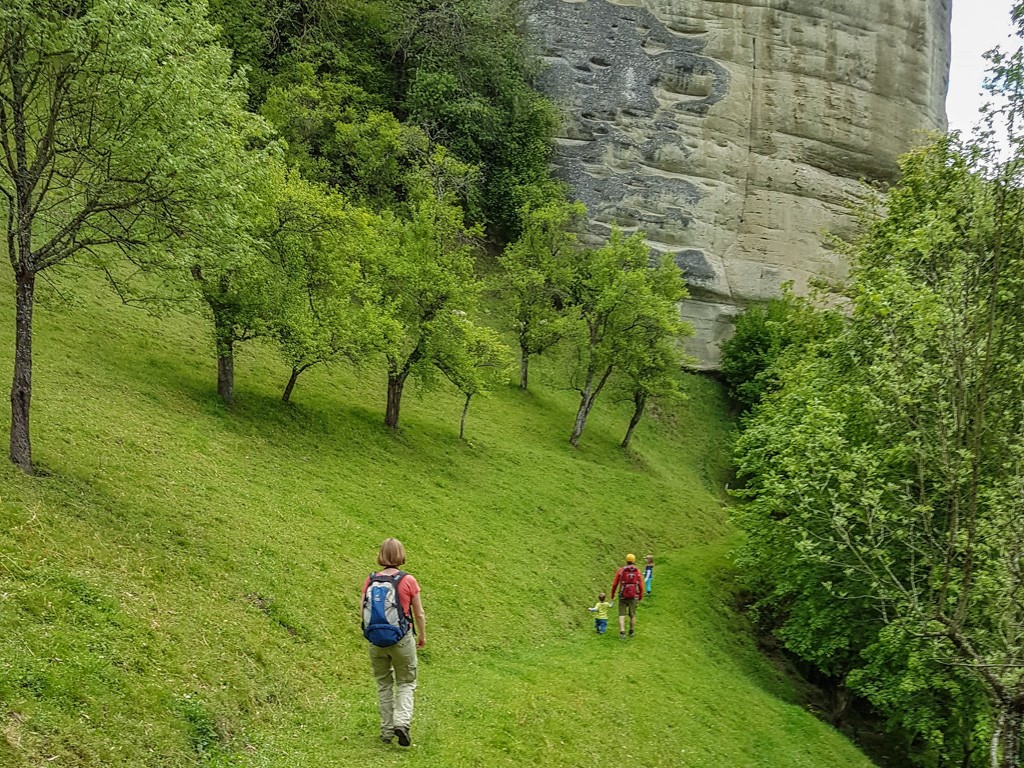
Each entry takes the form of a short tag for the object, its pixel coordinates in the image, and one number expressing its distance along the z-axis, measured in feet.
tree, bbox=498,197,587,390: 146.51
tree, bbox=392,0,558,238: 171.32
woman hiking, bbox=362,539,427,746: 32.40
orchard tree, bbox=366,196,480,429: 100.68
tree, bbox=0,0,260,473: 46.14
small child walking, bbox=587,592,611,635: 77.61
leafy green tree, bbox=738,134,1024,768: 38.11
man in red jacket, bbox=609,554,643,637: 75.56
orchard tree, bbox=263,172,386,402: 85.97
